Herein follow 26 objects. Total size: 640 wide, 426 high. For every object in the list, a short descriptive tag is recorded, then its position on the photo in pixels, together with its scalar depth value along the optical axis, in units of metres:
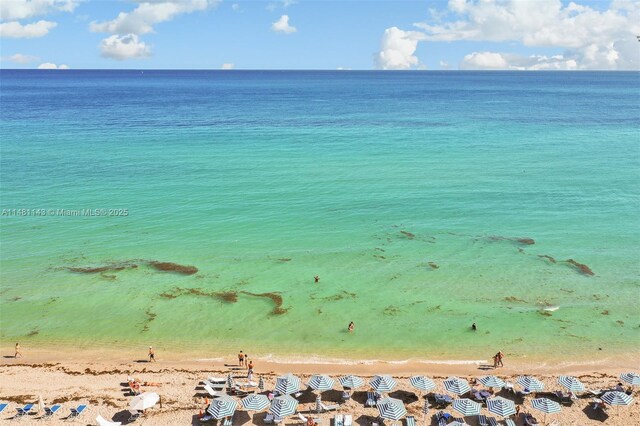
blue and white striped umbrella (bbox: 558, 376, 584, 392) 24.38
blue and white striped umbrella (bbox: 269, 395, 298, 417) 22.50
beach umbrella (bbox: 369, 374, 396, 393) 24.23
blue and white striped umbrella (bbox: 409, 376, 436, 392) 24.47
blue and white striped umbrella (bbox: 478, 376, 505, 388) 24.70
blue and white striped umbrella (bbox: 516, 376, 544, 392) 24.47
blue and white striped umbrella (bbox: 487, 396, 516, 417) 22.66
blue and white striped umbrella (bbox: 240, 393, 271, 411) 22.94
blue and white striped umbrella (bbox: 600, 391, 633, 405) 23.45
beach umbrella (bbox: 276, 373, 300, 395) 24.19
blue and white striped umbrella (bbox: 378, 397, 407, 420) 22.45
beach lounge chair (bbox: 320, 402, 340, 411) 23.80
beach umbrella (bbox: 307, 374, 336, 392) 24.44
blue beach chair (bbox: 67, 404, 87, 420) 23.16
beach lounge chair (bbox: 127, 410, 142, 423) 23.08
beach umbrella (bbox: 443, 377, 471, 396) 24.25
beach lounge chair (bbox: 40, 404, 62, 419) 23.15
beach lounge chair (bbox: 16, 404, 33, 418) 23.27
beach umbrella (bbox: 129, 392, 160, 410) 22.97
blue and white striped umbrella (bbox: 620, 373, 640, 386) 24.84
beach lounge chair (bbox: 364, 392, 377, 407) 24.20
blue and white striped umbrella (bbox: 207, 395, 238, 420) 22.25
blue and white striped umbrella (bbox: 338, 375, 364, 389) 24.63
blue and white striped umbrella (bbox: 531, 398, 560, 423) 23.03
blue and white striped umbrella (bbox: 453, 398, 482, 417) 22.92
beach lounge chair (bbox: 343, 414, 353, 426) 22.59
